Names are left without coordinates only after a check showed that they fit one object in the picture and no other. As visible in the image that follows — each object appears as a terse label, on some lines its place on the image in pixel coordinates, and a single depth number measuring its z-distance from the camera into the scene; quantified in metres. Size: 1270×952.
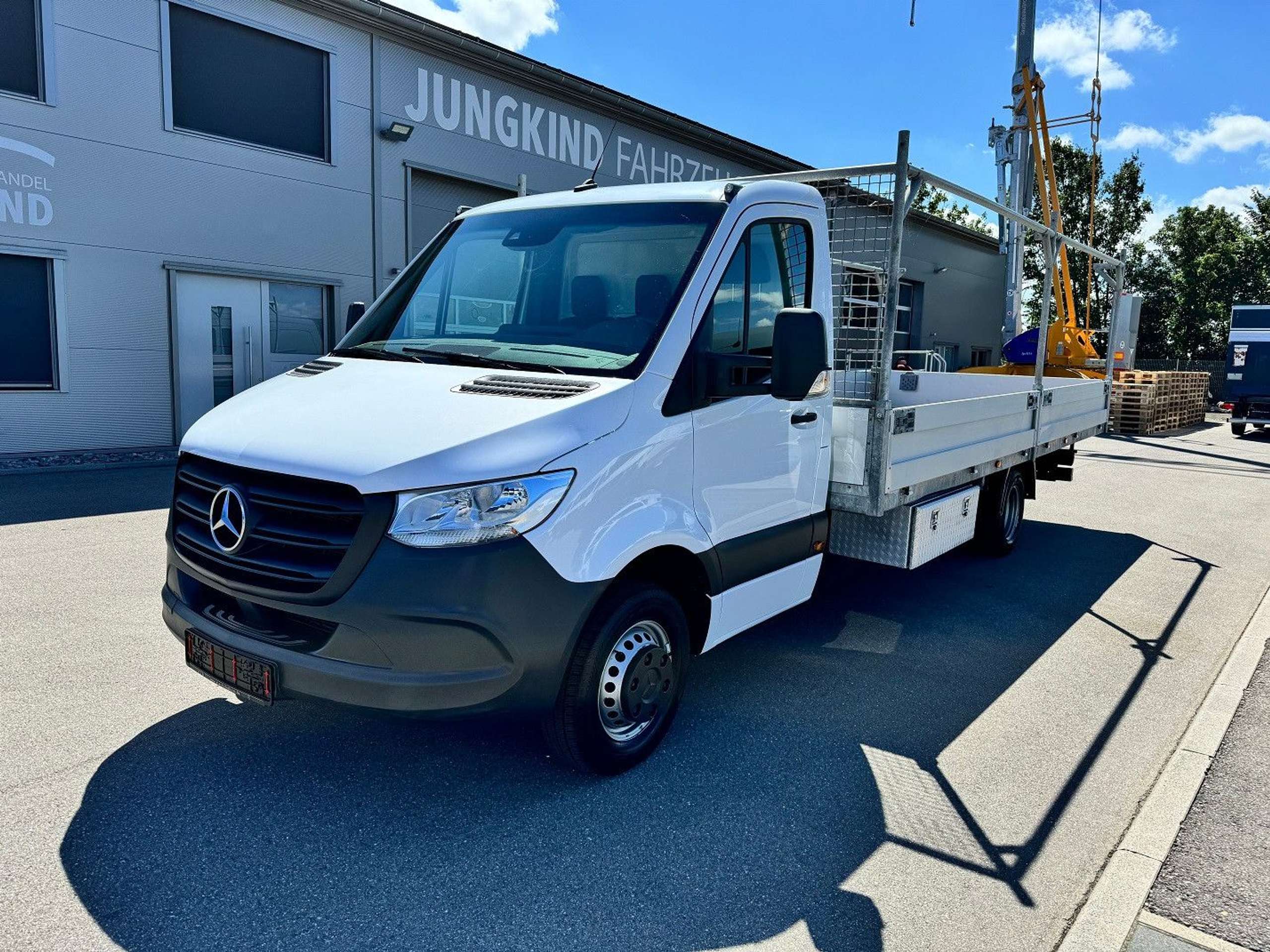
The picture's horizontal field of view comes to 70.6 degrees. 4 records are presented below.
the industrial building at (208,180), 11.10
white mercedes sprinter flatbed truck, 2.90
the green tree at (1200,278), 43.84
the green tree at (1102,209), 45.72
